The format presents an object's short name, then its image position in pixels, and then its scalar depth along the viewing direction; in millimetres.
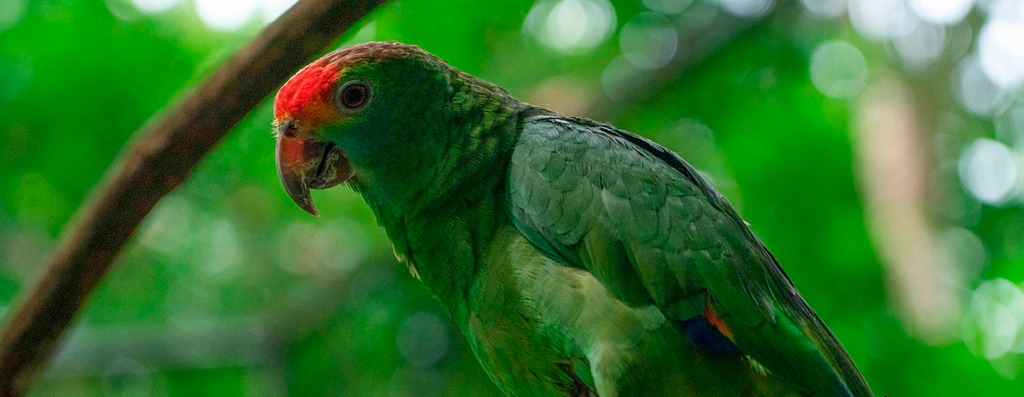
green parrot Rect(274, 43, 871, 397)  4703
